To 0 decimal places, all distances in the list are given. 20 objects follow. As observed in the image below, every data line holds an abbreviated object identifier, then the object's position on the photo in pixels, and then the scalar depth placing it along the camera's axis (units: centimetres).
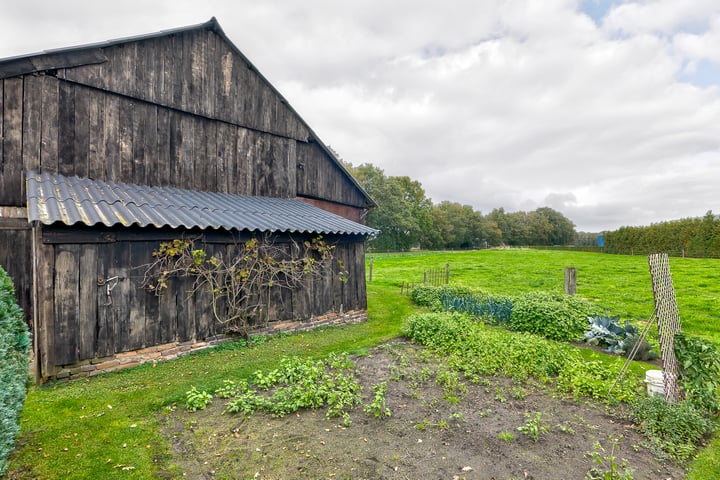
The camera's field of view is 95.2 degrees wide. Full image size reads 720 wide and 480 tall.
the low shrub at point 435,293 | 1145
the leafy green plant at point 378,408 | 430
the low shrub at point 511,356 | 516
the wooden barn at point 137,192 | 555
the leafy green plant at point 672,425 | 365
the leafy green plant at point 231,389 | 489
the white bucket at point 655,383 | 456
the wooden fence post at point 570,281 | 990
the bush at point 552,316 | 805
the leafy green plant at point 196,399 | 452
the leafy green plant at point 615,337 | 669
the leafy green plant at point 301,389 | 444
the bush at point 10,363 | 261
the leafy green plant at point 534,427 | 382
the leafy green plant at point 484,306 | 932
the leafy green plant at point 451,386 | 490
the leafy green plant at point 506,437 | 379
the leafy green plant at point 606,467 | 306
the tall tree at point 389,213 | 4703
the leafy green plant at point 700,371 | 413
